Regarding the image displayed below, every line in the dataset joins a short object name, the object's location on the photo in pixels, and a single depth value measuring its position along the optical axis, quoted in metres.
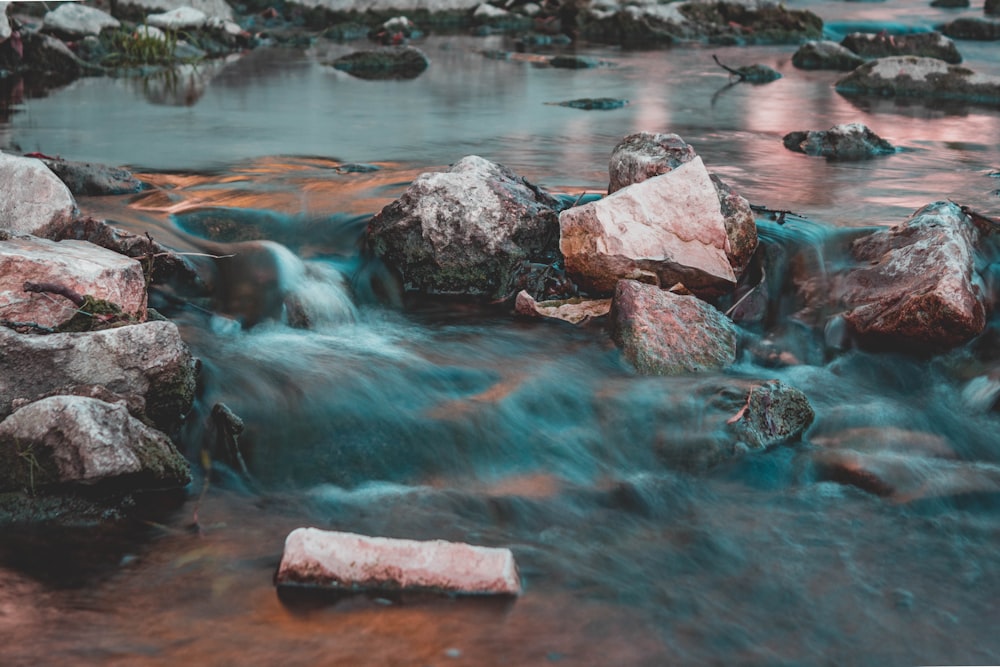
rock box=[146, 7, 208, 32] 17.62
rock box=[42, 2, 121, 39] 15.52
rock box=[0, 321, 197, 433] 3.43
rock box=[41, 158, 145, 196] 6.42
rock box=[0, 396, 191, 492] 3.09
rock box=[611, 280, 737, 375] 4.57
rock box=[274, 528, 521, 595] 2.80
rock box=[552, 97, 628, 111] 11.14
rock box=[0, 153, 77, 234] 4.91
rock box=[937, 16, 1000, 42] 18.67
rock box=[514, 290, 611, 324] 5.09
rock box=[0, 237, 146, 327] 3.74
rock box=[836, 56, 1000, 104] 11.89
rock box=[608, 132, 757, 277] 5.47
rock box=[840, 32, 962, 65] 15.66
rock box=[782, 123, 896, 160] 8.28
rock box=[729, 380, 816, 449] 3.99
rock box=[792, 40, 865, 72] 15.44
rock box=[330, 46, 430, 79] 14.89
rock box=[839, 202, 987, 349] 4.64
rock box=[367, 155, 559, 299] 5.38
